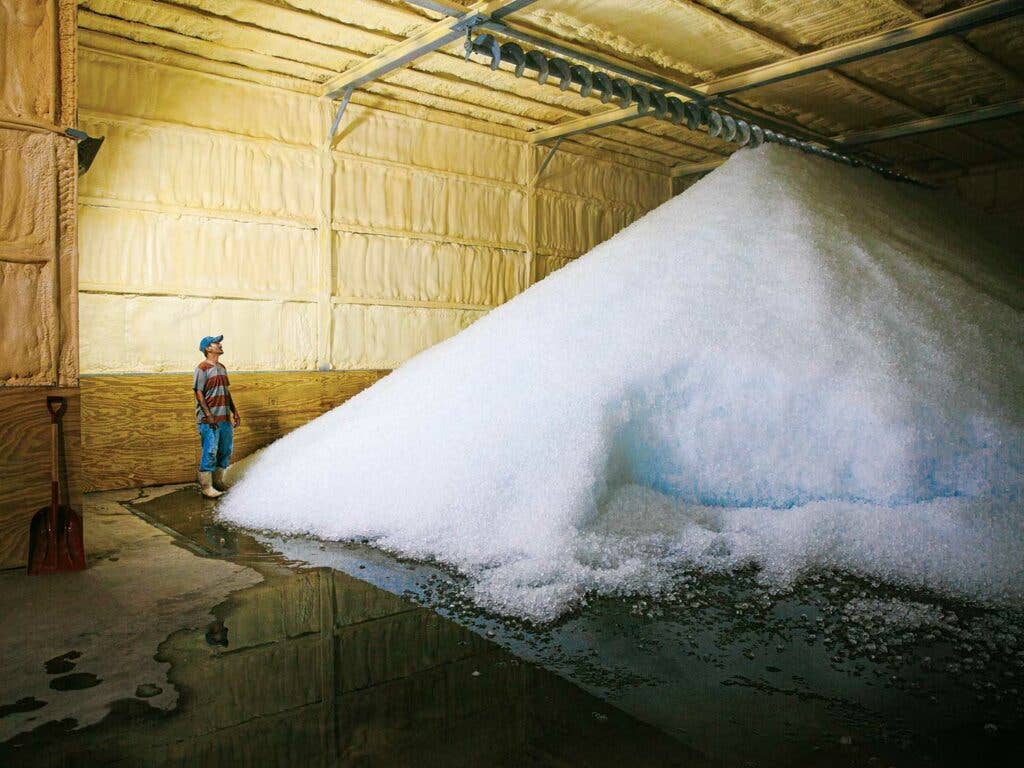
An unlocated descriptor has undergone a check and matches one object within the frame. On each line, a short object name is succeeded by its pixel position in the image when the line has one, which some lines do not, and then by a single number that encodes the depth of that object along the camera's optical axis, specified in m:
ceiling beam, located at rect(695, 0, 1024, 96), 4.89
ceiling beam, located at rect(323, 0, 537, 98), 4.88
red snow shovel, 3.36
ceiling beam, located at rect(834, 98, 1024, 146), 7.04
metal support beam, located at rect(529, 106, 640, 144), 7.35
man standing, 5.02
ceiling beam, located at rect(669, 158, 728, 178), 9.67
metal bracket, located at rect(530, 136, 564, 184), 8.41
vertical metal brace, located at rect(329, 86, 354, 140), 6.46
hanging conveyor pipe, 5.24
